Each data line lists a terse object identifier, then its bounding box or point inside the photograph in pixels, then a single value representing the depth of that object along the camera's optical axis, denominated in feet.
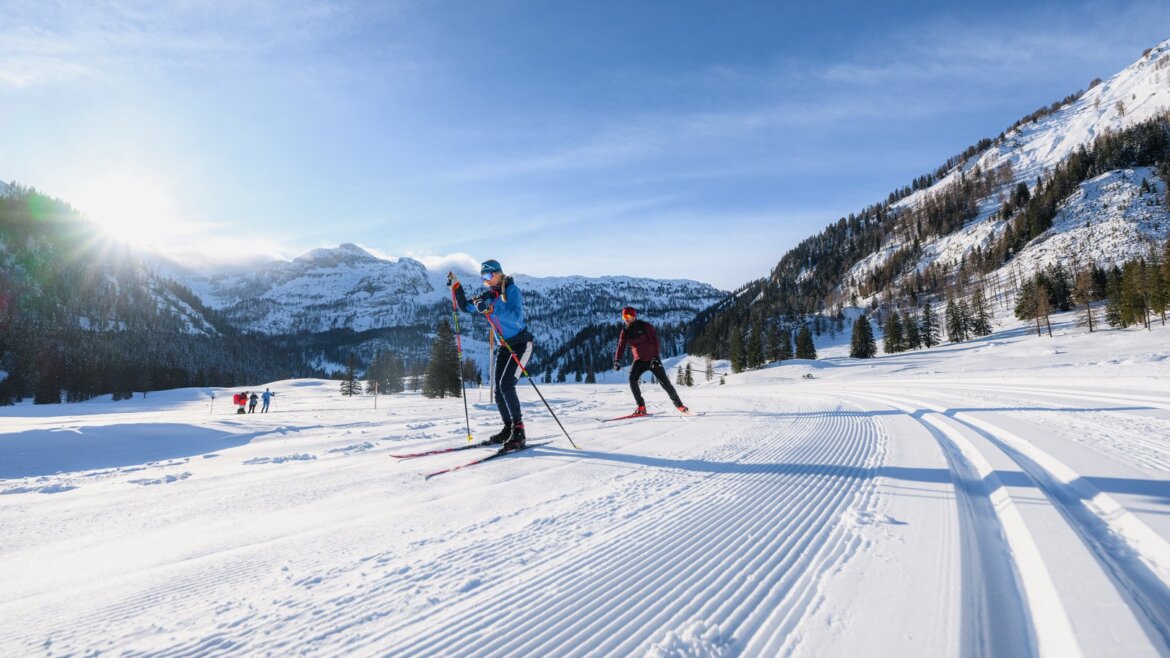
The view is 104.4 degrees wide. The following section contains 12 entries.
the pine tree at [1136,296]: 176.76
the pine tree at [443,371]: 145.38
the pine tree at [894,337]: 276.41
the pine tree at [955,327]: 272.72
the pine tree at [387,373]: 260.62
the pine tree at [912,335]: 276.00
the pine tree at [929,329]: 277.85
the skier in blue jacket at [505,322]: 19.97
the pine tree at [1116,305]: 188.98
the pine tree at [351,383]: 228.78
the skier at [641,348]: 33.05
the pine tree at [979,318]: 269.85
